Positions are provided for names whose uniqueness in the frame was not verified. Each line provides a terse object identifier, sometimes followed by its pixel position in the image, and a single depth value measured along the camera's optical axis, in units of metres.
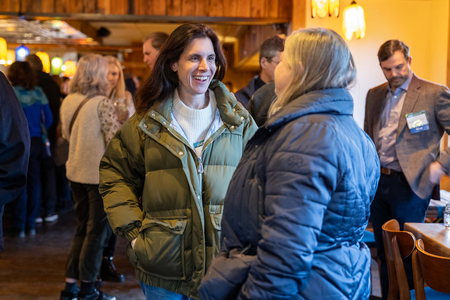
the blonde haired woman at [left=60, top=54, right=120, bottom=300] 3.39
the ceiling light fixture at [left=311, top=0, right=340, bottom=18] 4.62
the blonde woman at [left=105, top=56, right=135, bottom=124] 3.85
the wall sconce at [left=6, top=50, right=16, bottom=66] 12.93
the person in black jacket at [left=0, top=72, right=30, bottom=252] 1.88
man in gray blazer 3.21
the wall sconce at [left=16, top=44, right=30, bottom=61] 9.57
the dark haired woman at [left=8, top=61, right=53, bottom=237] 5.08
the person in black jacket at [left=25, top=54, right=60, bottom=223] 5.99
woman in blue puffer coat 1.17
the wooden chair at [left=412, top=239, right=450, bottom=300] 2.00
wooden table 2.46
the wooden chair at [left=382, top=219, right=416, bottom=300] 2.38
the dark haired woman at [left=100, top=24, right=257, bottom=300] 1.86
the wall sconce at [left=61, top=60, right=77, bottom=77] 11.96
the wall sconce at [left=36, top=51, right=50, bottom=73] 10.44
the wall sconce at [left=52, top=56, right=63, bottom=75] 11.53
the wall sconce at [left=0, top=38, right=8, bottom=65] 7.21
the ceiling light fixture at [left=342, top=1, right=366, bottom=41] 4.72
